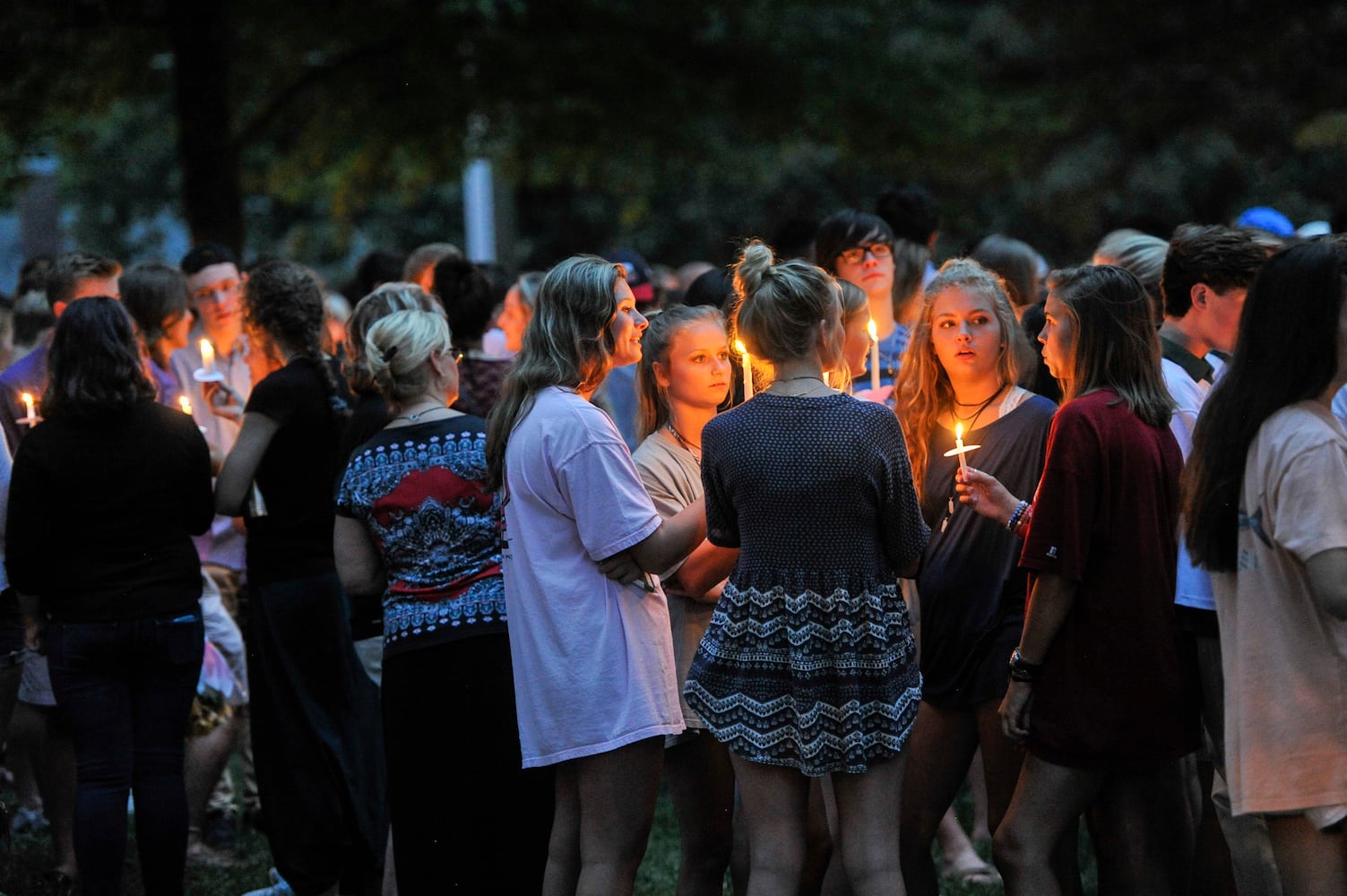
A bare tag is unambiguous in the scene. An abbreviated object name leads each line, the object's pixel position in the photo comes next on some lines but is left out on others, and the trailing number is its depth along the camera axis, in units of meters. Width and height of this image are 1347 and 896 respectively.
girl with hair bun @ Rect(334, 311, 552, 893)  9.41
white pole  42.72
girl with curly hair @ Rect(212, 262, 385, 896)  11.41
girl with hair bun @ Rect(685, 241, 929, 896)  7.80
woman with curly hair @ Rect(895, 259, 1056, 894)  9.04
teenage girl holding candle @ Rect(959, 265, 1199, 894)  8.19
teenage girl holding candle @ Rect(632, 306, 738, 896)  9.19
